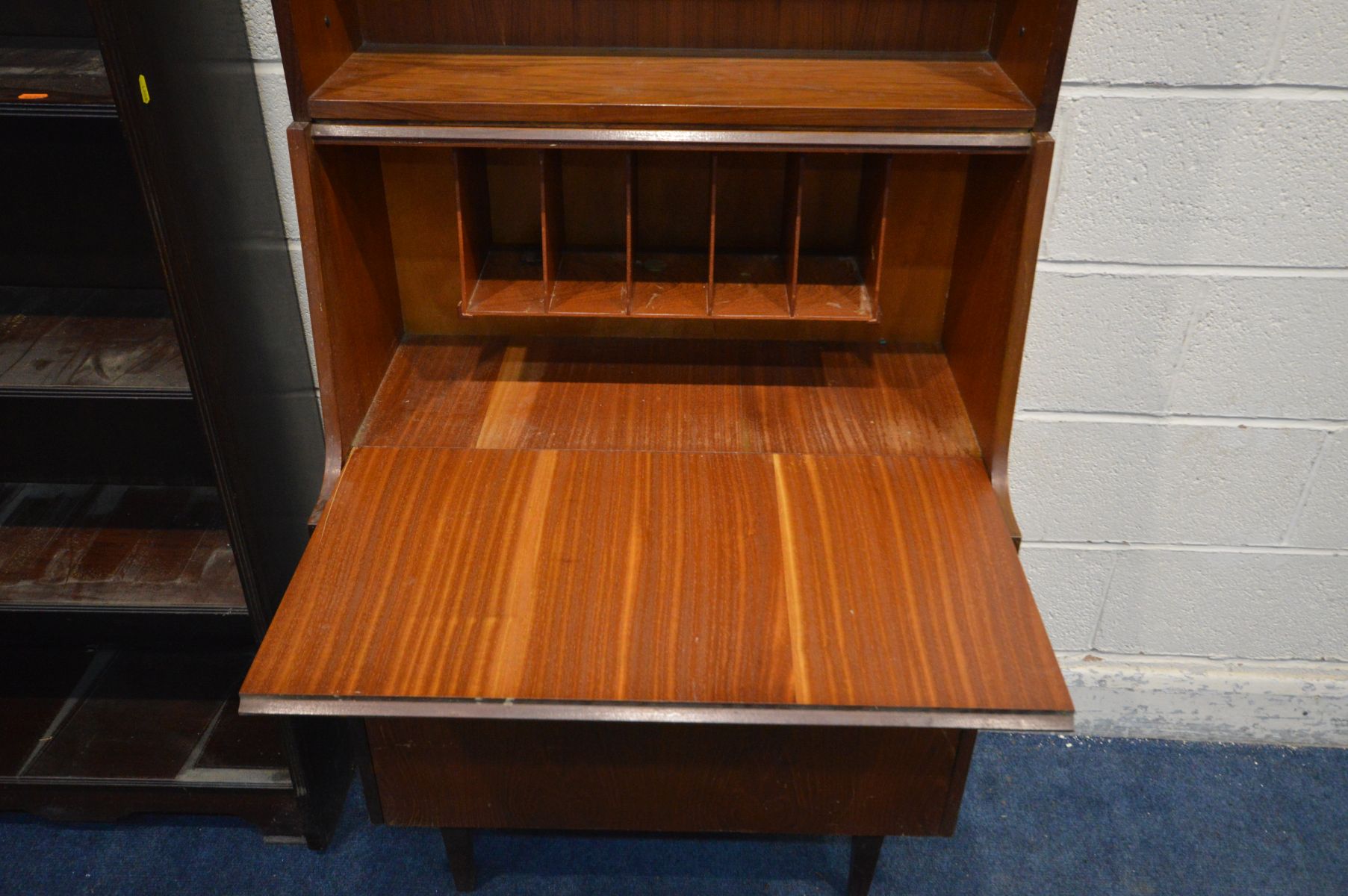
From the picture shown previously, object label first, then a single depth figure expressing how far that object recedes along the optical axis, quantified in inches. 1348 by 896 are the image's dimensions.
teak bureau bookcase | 40.4
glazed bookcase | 49.5
